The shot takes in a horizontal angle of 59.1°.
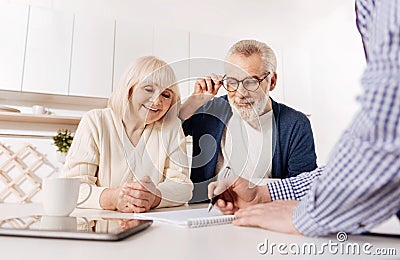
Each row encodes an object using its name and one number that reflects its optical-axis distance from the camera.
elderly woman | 0.77
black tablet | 0.41
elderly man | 0.70
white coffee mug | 0.60
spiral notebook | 0.56
